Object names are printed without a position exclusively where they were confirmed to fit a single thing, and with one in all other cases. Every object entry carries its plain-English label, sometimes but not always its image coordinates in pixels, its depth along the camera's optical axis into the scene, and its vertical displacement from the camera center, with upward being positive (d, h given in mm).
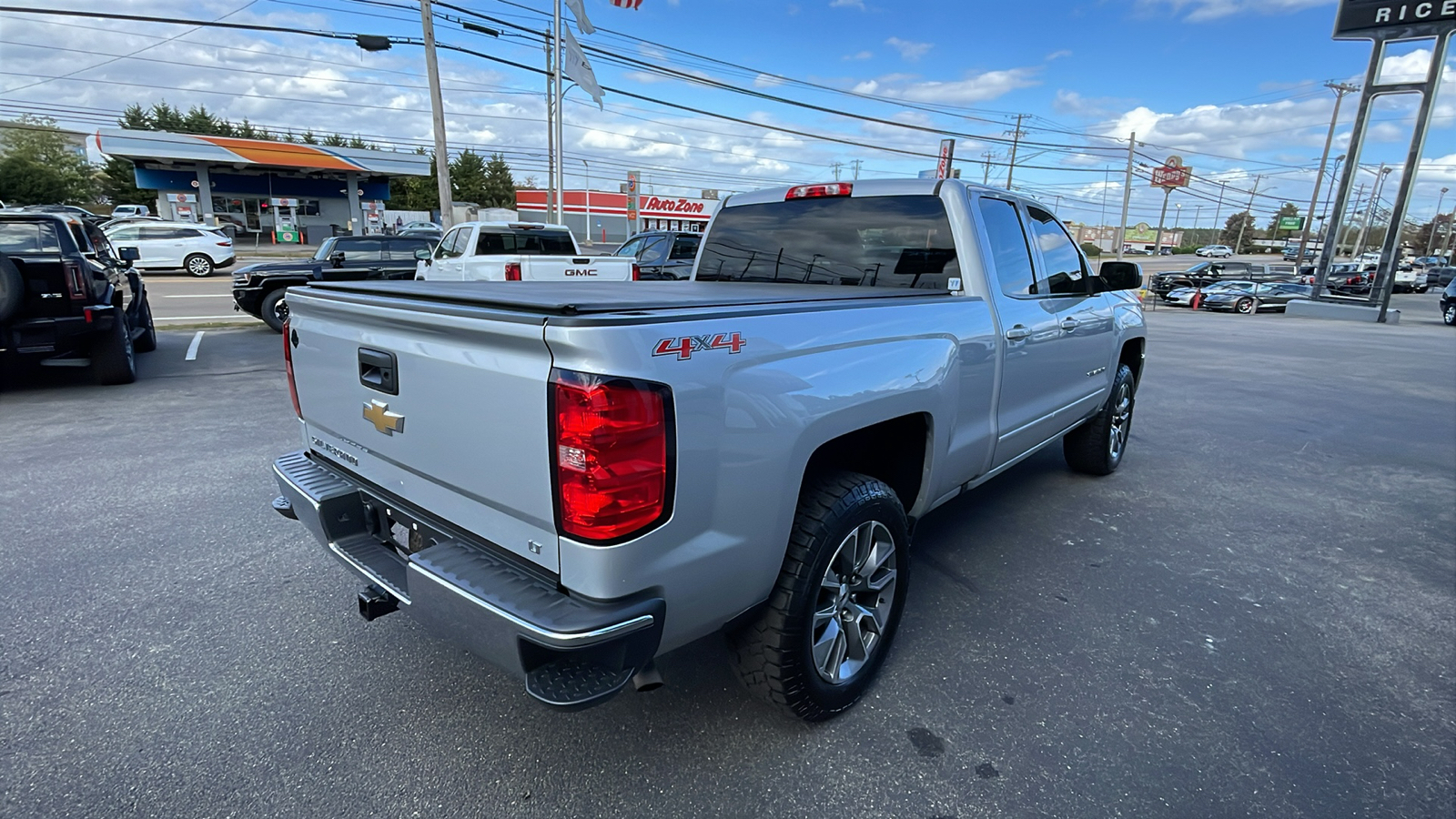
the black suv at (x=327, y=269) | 10750 -729
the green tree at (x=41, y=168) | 48406 +3370
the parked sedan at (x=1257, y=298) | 25875 -1498
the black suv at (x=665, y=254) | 13888 -389
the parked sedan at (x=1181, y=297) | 28967 -1738
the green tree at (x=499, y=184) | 71000 +4635
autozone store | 61625 +1887
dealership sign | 18281 +6444
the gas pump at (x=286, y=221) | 37188 +73
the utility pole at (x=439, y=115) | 19500 +3174
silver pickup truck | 1713 -638
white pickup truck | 11453 -466
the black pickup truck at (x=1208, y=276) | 31531 -914
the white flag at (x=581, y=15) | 17859 +5497
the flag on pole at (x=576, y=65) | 18375 +4378
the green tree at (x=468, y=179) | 66000 +4643
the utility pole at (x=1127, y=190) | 52188 +4620
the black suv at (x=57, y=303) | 6172 -796
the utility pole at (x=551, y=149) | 23823 +3233
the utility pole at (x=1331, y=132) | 53991 +10010
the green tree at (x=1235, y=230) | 120188 +4635
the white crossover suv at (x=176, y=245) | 20812 -774
